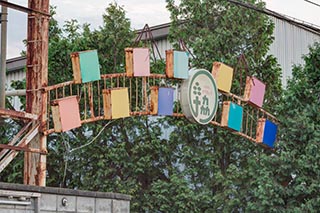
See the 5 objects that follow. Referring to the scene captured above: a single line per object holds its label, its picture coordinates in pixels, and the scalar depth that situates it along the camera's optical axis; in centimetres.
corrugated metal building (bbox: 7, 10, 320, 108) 2236
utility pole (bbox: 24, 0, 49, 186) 1254
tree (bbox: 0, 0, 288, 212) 1841
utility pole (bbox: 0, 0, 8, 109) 1300
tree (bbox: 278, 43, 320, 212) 1650
